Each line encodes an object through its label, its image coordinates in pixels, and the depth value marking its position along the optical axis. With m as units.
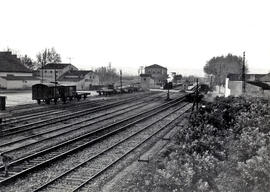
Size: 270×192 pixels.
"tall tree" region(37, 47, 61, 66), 109.94
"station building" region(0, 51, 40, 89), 60.75
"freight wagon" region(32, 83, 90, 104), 34.22
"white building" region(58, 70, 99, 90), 71.19
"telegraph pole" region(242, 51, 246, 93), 38.12
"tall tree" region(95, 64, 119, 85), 117.25
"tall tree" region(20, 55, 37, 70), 102.67
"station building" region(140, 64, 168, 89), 88.06
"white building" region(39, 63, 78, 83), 88.75
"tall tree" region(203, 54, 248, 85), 105.52
